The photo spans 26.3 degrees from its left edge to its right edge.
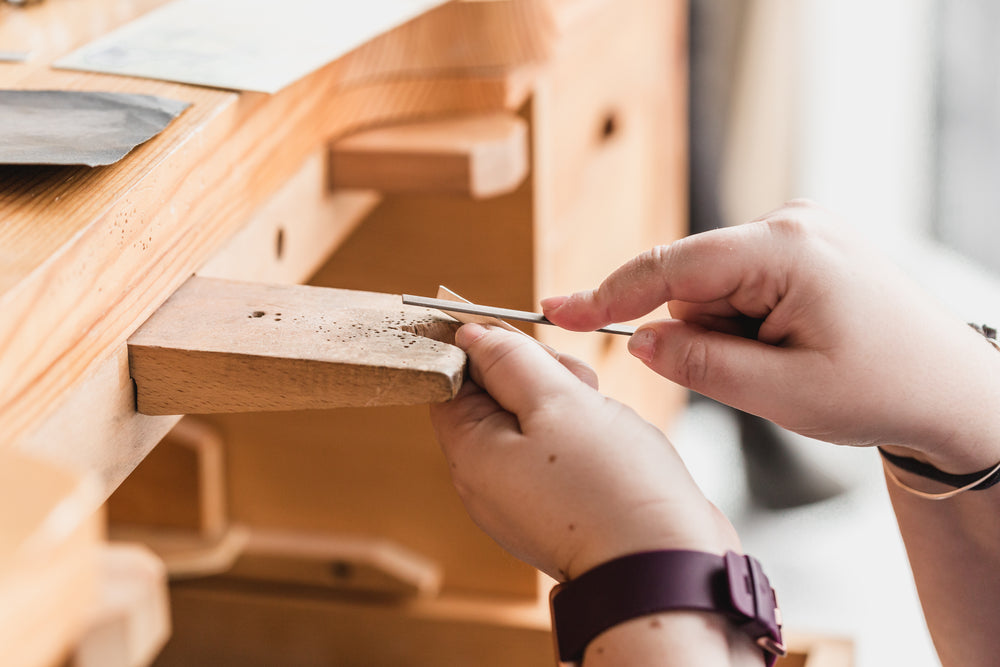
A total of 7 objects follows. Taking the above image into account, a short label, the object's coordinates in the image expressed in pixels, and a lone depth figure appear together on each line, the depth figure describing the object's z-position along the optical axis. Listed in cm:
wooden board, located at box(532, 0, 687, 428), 91
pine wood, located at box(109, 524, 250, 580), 97
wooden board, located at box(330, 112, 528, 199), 76
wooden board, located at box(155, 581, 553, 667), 91
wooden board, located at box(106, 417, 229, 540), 97
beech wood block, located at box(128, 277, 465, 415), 57
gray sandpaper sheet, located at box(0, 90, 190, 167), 57
